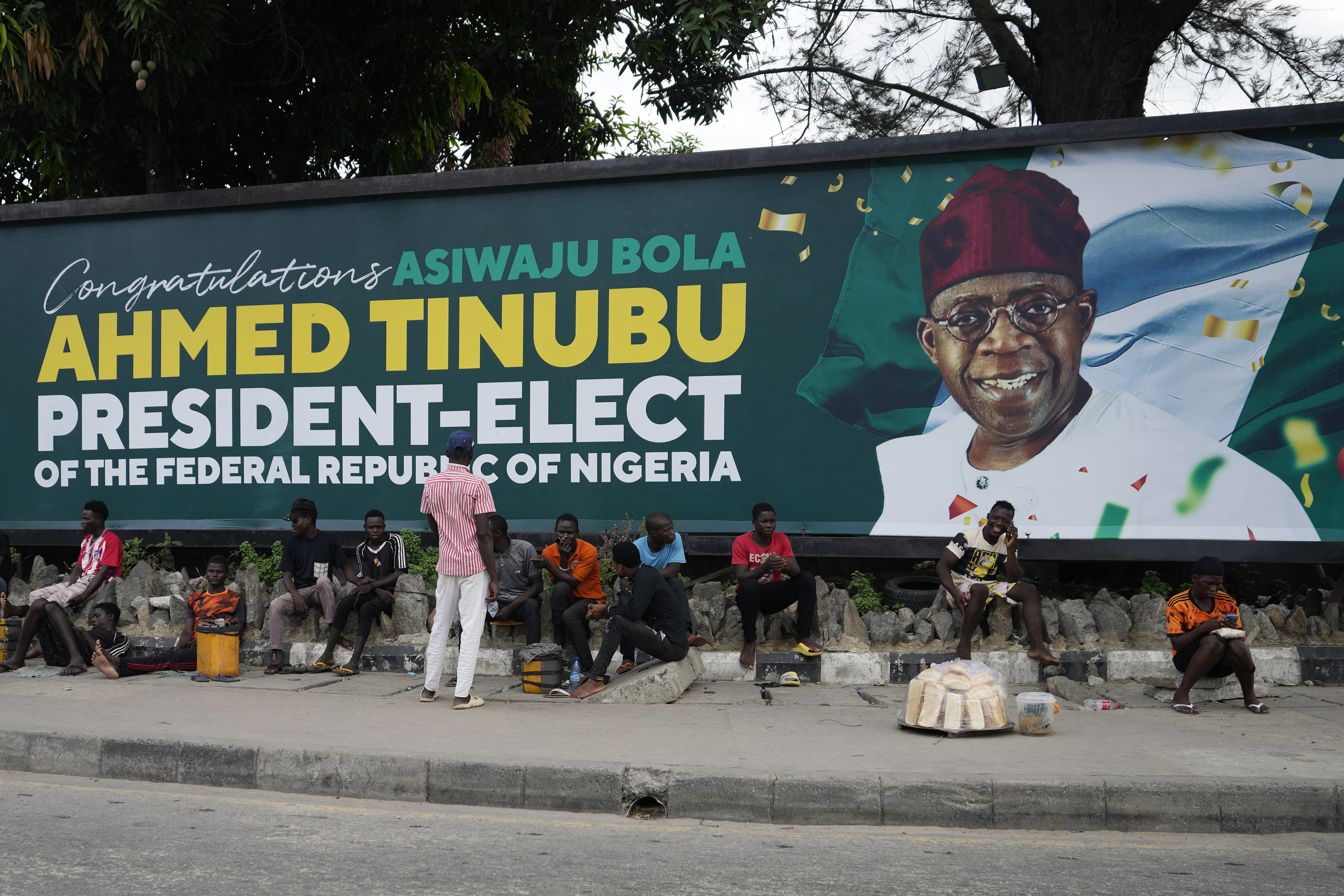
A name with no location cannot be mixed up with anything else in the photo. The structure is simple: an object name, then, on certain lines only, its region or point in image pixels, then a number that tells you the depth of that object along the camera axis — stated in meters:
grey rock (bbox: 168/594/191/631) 9.17
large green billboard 8.29
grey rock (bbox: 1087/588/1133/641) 8.12
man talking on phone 7.88
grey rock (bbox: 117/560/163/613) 9.45
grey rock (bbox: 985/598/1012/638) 8.17
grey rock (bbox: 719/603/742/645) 8.41
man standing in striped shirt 7.31
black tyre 8.91
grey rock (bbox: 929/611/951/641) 8.21
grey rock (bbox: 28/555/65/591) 9.99
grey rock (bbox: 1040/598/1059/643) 8.13
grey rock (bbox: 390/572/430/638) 8.81
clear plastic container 6.22
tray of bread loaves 6.23
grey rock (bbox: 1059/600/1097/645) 8.09
